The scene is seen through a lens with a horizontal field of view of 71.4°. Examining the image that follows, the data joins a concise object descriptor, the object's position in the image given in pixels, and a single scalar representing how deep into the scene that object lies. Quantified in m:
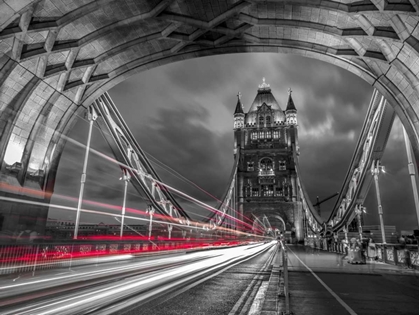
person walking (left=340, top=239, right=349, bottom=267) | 14.03
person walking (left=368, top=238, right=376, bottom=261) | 15.73
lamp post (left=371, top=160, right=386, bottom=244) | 20.21
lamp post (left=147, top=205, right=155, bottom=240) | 32.22
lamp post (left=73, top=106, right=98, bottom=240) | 17.73
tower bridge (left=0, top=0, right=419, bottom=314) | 10.84
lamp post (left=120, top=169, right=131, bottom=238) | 26.15
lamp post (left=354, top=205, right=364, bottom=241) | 32.32
